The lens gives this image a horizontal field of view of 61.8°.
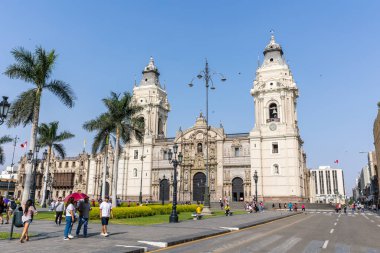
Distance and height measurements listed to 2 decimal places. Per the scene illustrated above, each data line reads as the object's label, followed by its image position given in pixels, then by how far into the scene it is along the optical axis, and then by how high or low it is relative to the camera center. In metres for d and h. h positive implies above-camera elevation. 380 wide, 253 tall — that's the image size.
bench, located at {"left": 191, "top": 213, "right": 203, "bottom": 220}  23.97 -2.23
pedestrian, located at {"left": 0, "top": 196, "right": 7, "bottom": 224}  16.71 -1.20
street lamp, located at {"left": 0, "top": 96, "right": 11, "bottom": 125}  13.28 +3.15
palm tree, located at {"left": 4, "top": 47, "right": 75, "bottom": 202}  22.89 +7.71
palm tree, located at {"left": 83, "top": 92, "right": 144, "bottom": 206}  33.75 +6.70
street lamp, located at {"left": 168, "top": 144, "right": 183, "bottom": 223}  20.92 -1.75
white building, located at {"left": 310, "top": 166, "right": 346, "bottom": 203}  181.38 +4.61
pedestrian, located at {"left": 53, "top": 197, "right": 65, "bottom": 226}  18.02 -1.49
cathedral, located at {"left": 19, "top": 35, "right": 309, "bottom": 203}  54.47 +5.62
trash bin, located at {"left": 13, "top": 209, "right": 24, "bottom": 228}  11.76 -1.25
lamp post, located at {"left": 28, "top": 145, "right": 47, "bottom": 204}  21.31 +1.92
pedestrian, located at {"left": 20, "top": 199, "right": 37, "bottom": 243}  11.49 -1.08
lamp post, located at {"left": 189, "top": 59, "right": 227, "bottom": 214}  30.06 -0.37
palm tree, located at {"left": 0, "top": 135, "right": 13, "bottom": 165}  43.11 +5.71
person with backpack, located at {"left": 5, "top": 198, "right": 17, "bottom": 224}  20.76 -1.34
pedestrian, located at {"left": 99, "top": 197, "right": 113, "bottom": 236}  13.13 -1.16
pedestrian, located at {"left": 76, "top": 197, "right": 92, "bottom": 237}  12.99 -1.18
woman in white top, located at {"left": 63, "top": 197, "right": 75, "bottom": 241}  11.97 -1.26
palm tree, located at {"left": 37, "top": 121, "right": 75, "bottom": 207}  41.94 +6.28
